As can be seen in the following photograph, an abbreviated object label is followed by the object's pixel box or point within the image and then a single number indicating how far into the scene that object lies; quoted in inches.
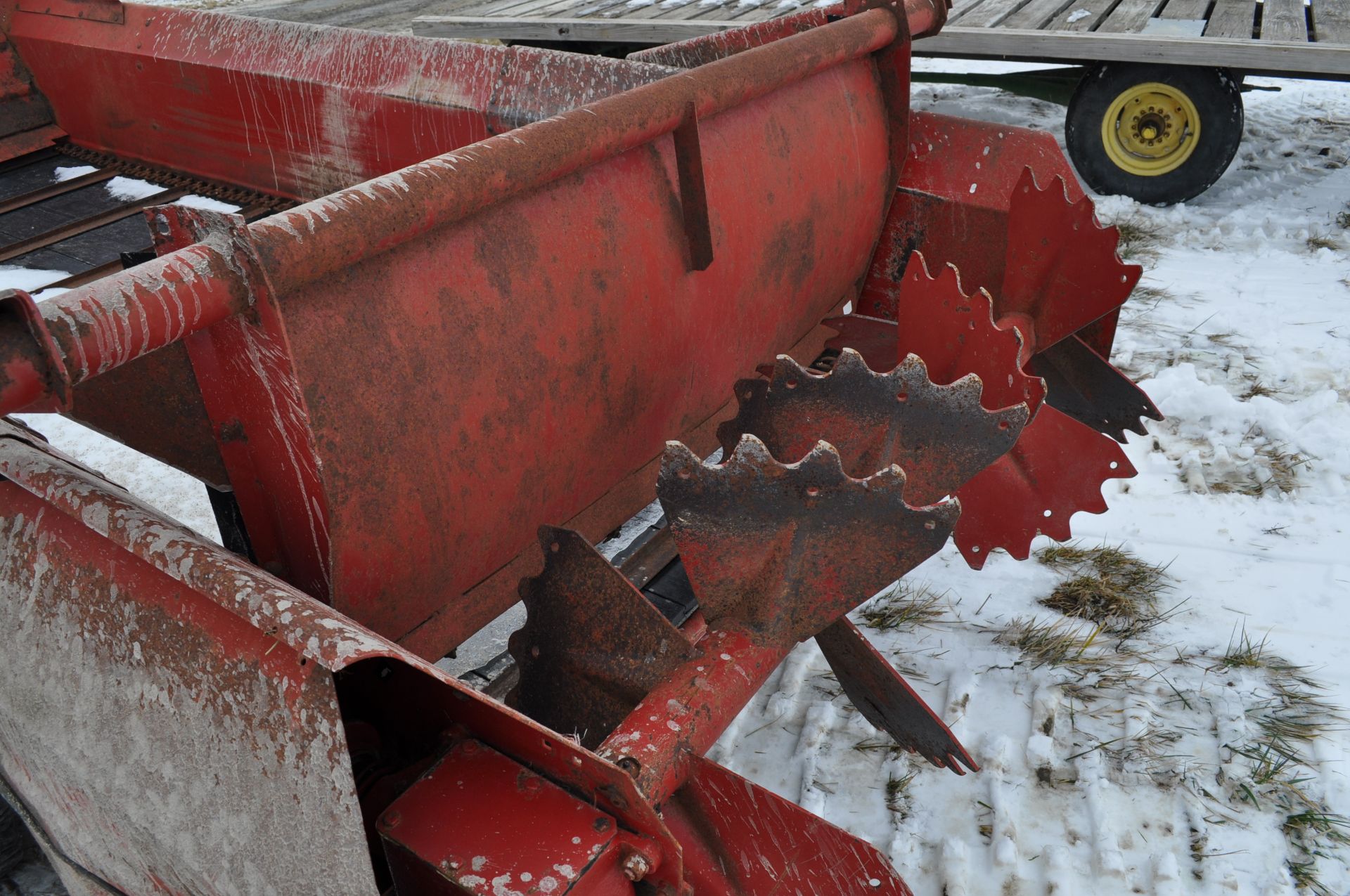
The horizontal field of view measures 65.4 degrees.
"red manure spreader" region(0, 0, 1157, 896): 44.9
